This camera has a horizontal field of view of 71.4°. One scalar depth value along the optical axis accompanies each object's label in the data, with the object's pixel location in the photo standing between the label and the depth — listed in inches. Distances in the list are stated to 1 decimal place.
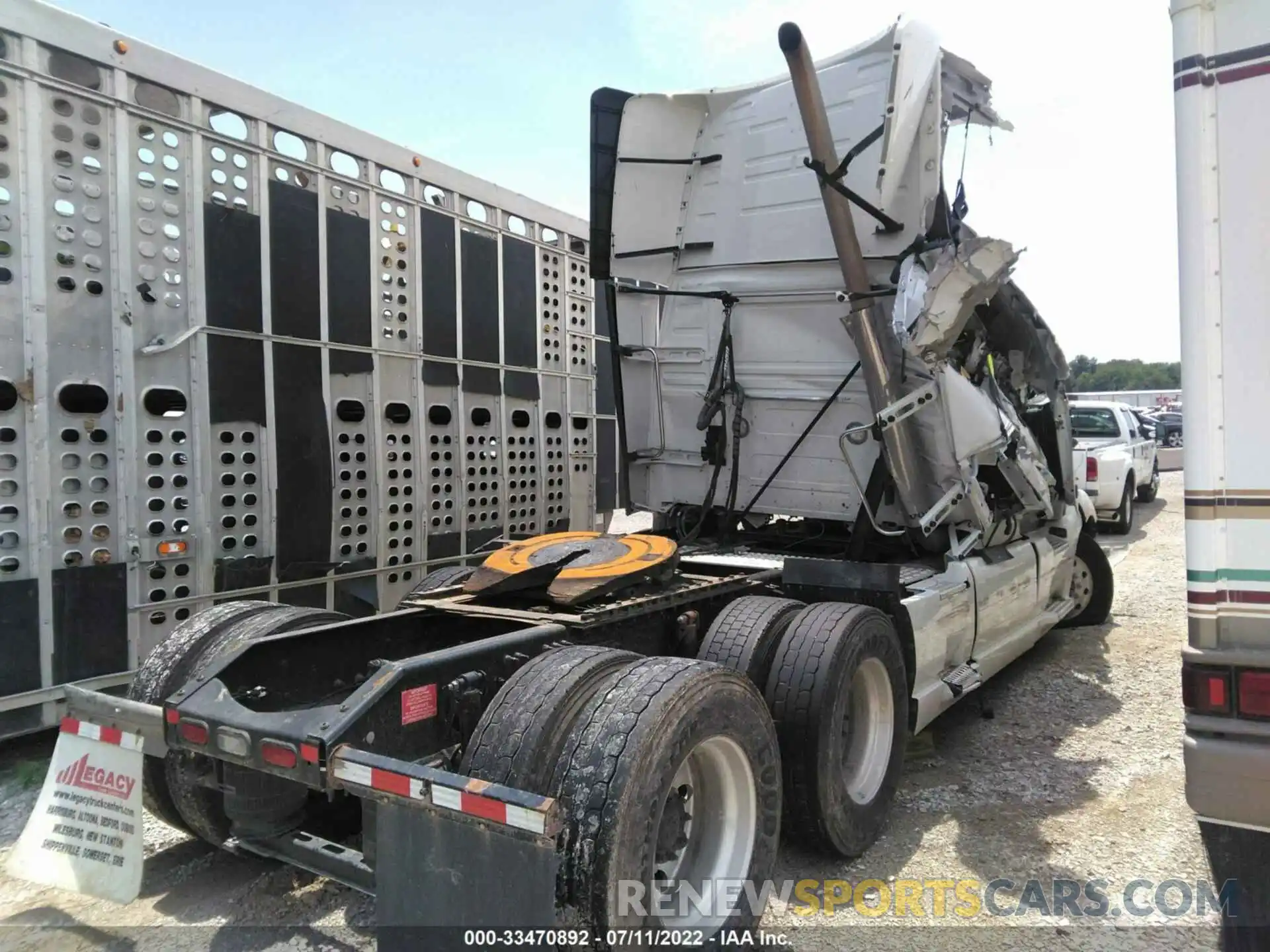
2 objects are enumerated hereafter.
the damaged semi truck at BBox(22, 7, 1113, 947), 99.5
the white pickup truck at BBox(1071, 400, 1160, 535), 506.9
